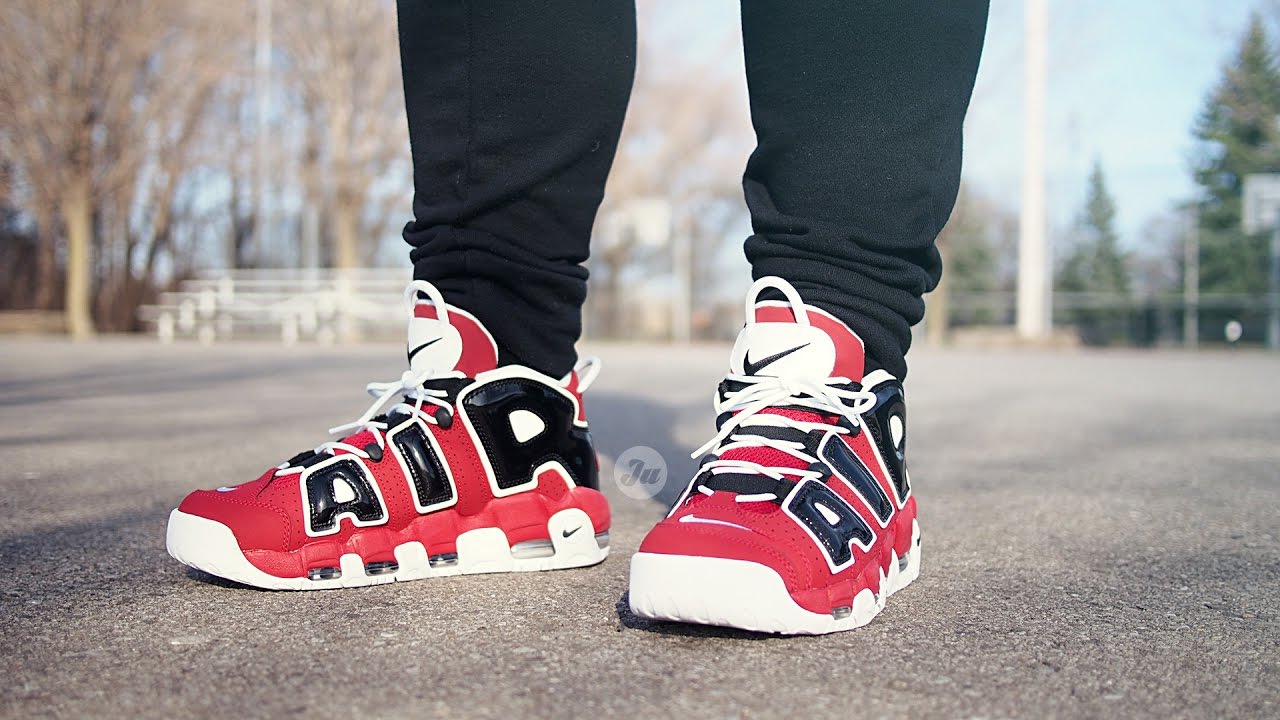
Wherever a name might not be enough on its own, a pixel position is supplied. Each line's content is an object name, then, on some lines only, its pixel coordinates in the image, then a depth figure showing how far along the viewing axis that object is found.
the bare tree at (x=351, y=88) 14.80
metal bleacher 13.13
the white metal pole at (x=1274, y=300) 17.50
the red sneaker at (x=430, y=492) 0.98
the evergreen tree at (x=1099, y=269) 18.92
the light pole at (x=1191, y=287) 18.23
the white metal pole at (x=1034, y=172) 13.39
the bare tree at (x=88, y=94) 12.37
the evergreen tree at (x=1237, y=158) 13.96
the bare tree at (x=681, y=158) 18.70
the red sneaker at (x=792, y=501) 0.81
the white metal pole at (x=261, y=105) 17.06
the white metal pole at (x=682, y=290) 17.84
